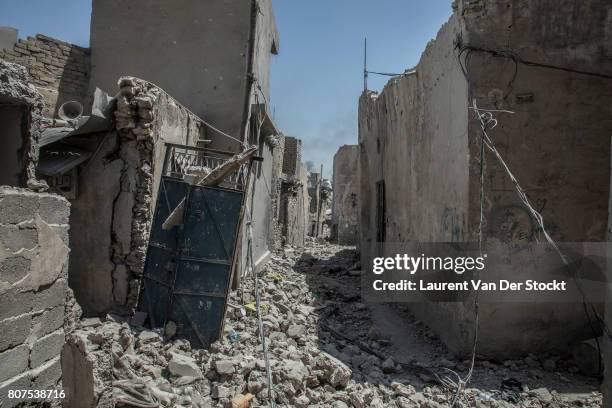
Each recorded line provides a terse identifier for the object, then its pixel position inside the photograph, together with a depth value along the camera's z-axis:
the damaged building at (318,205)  24.91
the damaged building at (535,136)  4.65
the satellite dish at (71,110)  6.66
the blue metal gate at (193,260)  4.71
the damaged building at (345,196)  20.59
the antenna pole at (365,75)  10.48
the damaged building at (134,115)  4.97
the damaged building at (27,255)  2.43
